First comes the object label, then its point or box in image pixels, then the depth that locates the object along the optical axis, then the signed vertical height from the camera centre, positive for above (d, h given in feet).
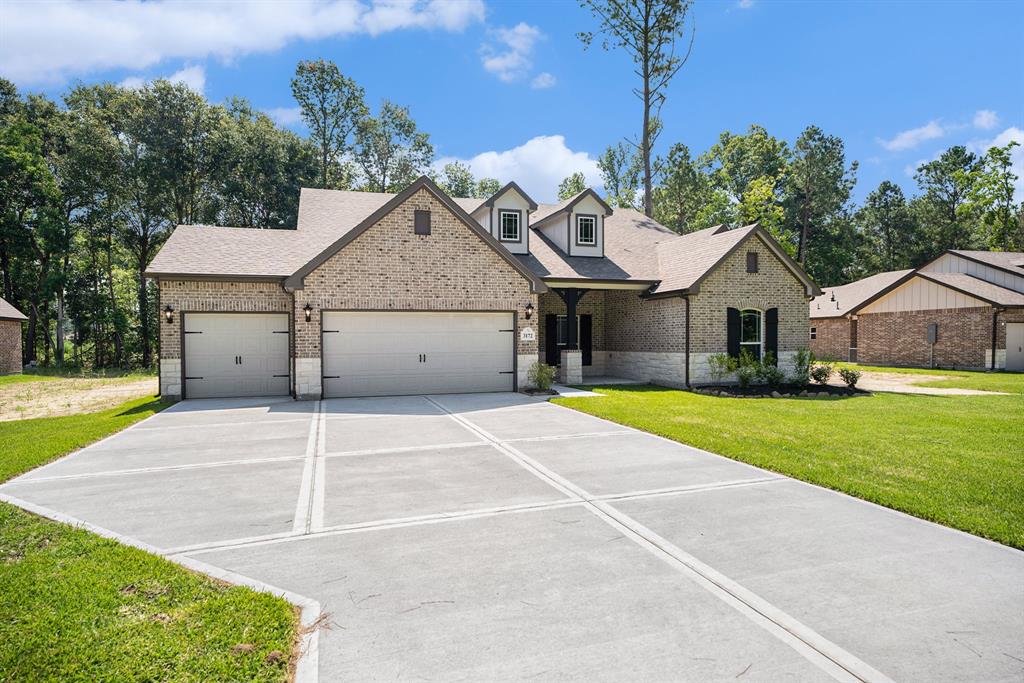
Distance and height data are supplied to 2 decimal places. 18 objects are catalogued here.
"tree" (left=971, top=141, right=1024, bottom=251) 133.59 +34.79
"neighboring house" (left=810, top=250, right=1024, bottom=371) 77.20 +2.61
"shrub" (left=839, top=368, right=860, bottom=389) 52.85 -4.46
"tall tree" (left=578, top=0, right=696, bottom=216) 87.10 +49.39
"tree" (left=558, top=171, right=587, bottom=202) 151.02 +43.18
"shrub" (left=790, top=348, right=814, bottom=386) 55.22 -3.49
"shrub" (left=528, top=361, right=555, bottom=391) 49.08 -3.92
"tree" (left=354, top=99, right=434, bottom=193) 127.13 +45.36
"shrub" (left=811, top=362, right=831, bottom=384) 54.91 -4.30
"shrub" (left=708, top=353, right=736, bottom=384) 52.90 -3.40
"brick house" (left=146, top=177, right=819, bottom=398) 44.80 +3.02
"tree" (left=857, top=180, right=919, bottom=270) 151.33 +31.07
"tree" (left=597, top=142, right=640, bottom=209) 150.51 +46.21
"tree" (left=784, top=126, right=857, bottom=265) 138.41 +40.91
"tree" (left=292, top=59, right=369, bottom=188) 115.03 +51.34
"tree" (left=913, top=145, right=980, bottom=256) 143.74 +38.11
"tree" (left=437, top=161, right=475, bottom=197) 147.02 +44.06
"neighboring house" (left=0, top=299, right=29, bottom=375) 80.74 -0.37
